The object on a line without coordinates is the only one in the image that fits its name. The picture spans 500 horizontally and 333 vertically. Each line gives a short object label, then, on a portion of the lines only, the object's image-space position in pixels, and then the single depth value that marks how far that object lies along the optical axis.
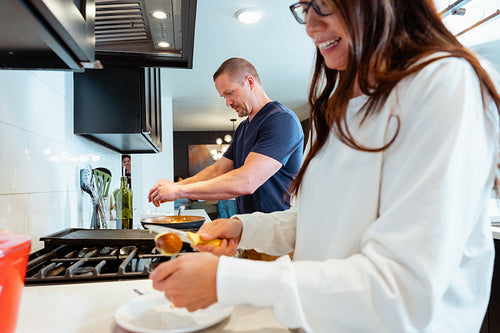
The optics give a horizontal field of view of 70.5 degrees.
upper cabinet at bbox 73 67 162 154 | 1.77
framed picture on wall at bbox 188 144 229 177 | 9.03
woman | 0.43
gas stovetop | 0.91
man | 1.55
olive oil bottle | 2.08
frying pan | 1.48
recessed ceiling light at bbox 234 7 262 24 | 2.64
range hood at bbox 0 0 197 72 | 0.66
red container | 0.49
